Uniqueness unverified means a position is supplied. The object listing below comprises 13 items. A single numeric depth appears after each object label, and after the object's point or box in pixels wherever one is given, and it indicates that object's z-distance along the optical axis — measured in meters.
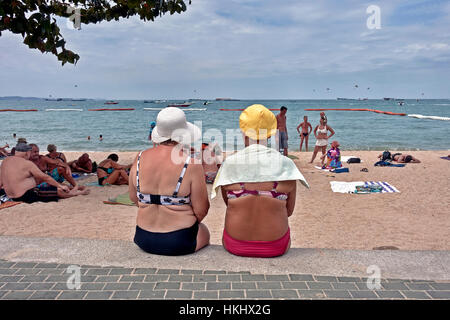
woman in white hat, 3.03
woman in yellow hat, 3.03
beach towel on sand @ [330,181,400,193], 8.58
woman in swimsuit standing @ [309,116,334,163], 12.31
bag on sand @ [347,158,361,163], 12.83
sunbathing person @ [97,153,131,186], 9.16
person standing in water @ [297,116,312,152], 16.50
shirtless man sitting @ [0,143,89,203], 6.60
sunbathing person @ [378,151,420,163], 12.79
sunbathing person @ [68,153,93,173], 10.89
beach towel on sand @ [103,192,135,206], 7.30
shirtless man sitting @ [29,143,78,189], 8.42
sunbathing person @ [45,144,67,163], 8.69
